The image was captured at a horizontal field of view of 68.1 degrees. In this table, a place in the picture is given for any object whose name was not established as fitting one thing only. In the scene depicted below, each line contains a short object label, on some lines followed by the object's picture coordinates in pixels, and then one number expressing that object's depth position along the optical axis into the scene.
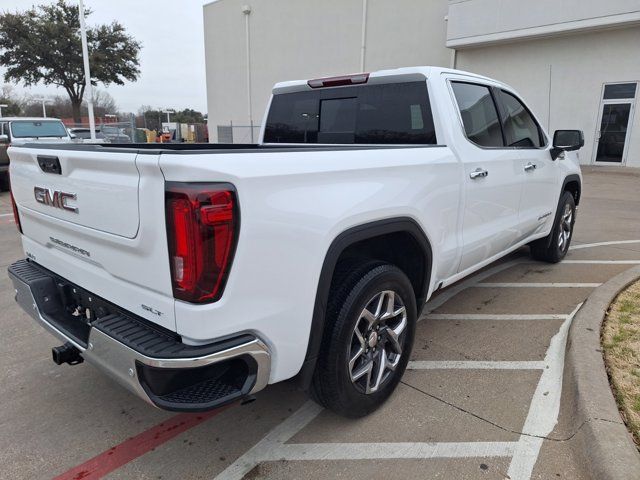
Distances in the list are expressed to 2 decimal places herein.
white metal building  16.64
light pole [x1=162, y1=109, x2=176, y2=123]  64.06
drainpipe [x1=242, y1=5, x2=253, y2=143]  29.92
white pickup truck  1.84
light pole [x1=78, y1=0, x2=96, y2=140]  20.38
